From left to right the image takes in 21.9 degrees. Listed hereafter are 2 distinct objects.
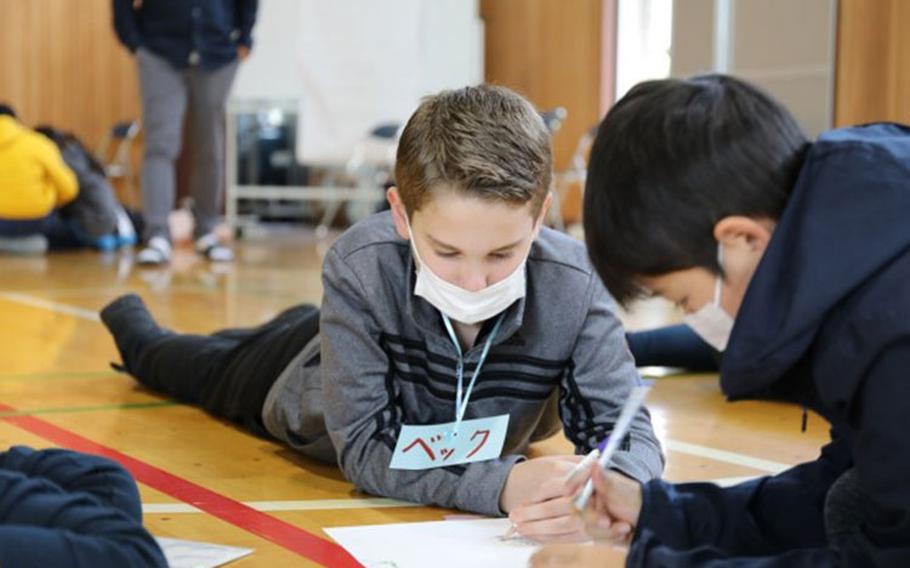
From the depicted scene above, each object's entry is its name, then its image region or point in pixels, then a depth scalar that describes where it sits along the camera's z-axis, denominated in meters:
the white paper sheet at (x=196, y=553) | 2.14
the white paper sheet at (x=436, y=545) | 2.17
